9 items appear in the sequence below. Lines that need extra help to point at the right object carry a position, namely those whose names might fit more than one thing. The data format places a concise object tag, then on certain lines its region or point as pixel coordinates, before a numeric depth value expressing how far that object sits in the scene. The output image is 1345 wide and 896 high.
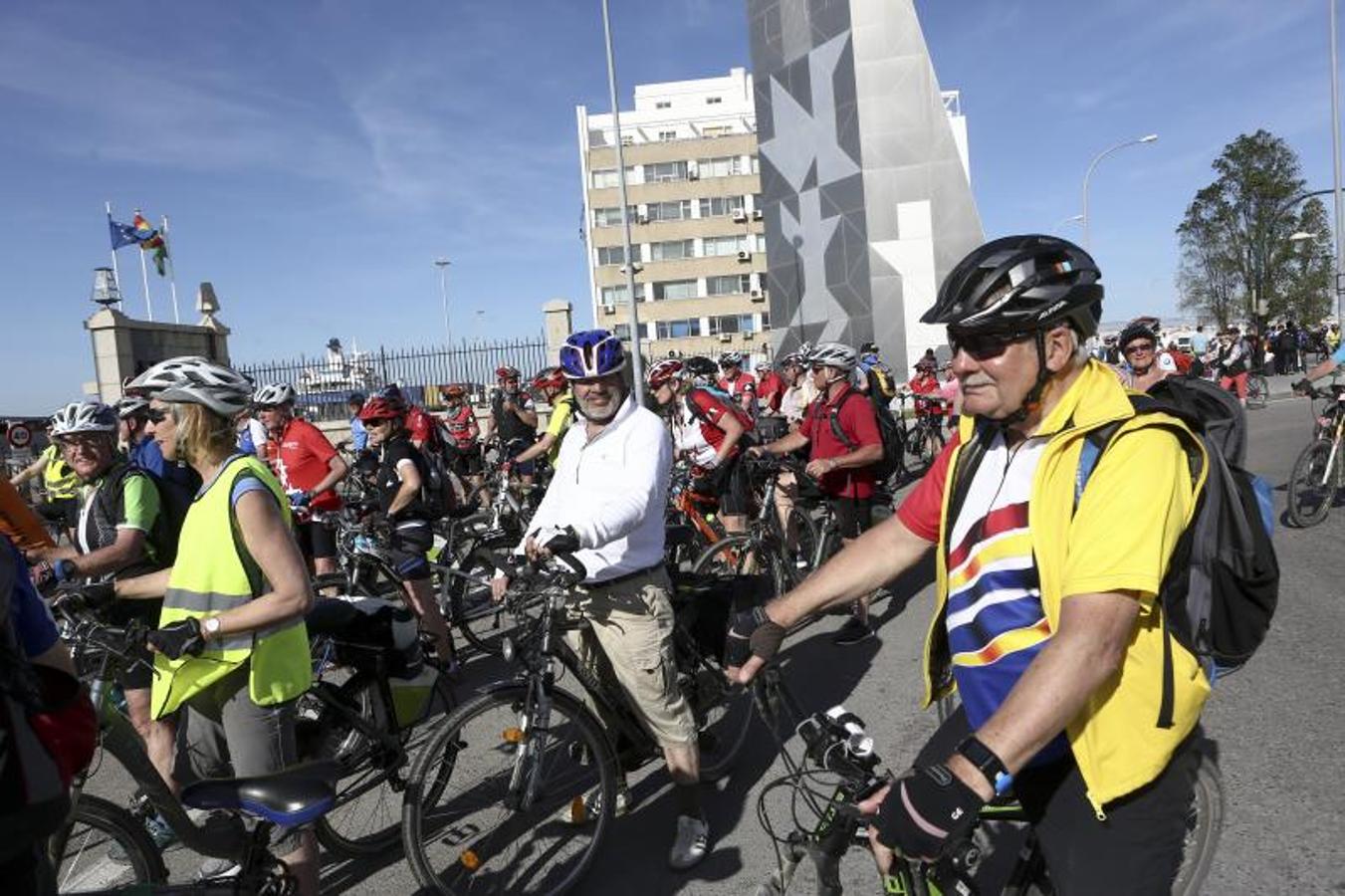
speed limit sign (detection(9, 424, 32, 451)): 12.93
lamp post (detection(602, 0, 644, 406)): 18.08
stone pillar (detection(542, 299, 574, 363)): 23.02
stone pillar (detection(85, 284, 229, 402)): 19.08
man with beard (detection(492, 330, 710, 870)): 3.56
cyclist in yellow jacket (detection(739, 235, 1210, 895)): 1.54
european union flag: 28.59
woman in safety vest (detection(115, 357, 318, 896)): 2.82
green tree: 50.94
